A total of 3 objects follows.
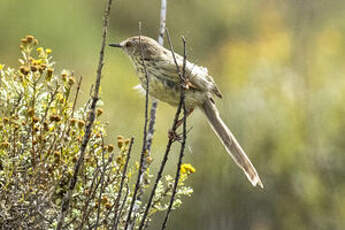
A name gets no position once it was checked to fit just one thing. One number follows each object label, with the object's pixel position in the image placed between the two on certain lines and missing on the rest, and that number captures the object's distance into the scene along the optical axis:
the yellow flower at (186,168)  7.43
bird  9.05
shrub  6.62
